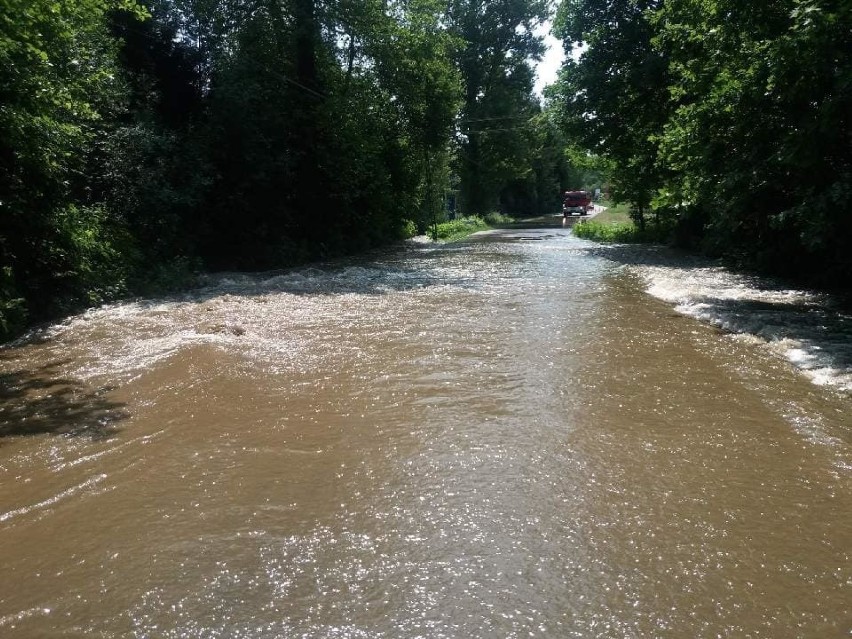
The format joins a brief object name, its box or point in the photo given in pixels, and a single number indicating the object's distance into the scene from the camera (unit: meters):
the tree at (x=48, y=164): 9.35
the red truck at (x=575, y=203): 54.40
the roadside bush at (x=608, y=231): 27.36
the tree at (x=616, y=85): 21.81
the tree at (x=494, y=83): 47.47
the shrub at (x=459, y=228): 34.94
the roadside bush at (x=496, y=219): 50.95
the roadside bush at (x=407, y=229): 30.77
